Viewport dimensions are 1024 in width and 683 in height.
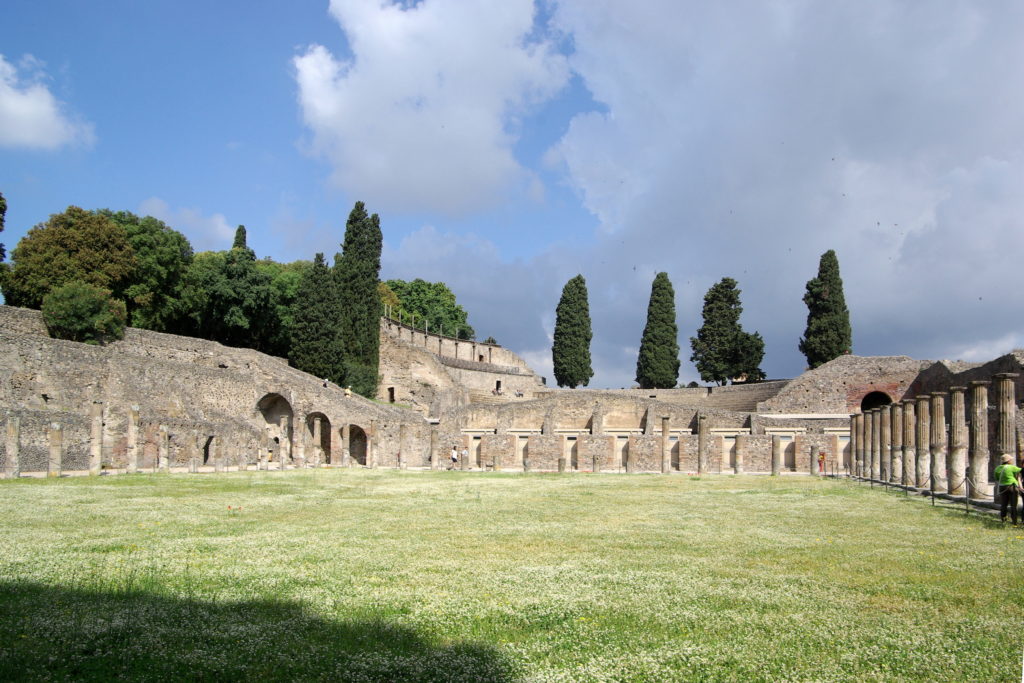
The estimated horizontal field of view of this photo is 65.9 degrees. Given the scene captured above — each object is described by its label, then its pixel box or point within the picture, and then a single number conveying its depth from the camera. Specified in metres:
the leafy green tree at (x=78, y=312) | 37.81
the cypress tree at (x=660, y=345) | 64.31
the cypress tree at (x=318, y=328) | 50.00
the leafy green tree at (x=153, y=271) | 45.41
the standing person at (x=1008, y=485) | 14.74
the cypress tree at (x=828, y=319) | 58.81
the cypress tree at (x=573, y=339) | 67.88
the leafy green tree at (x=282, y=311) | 55.19
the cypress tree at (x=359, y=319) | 52.84
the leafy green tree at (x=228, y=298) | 51.03
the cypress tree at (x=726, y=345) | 63.78
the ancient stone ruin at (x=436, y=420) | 26.48
